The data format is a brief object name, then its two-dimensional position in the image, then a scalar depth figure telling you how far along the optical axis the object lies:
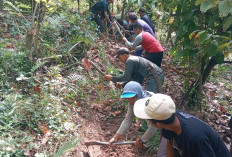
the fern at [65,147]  2.61
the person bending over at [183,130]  1.87
